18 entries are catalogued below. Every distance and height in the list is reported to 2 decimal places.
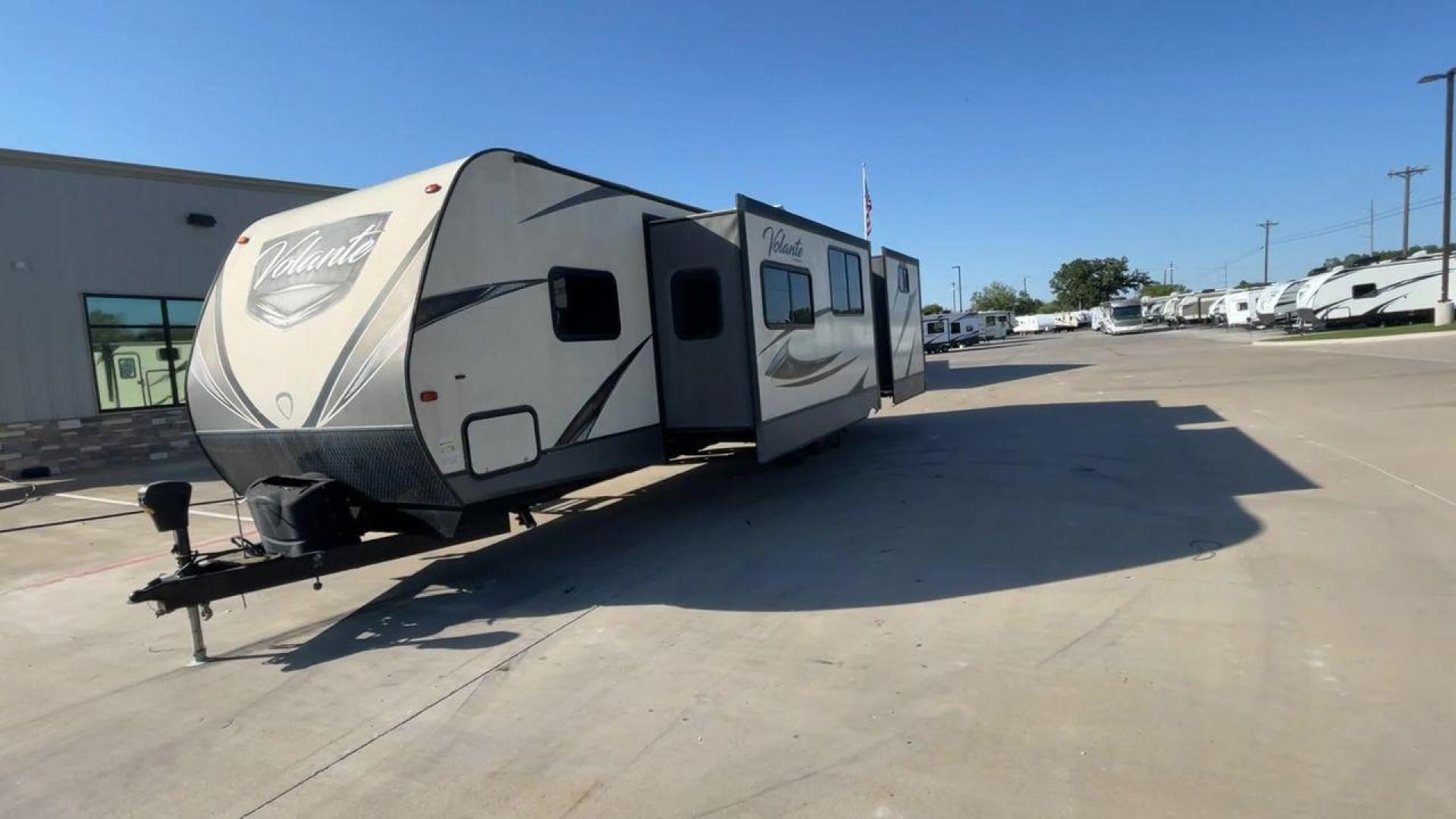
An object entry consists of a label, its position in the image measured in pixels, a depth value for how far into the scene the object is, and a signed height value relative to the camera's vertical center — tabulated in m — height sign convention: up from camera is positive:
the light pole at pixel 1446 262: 28.17 +0.84
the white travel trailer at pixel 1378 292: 31.89 -0.07
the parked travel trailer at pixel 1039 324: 81.12 -0.93
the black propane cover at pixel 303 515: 5.24 -0.96
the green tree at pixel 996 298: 112.12 +2.76
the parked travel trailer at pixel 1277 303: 37.16 -0.29
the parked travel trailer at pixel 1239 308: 45.34 -0.46
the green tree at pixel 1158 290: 118.67 +2.27
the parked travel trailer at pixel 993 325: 55.03 -0.48
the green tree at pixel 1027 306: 113.44 +1.28
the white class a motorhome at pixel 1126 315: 52.91 -0.51
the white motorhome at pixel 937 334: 44.59 -0.70
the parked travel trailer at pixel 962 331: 47.50 -0.65
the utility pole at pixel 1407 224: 52.53 +4.22
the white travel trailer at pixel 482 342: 5.19 +0.09
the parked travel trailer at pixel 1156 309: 72.12 -0.28
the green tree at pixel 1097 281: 92.81 +3.37
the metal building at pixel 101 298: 13.73 +1.53
